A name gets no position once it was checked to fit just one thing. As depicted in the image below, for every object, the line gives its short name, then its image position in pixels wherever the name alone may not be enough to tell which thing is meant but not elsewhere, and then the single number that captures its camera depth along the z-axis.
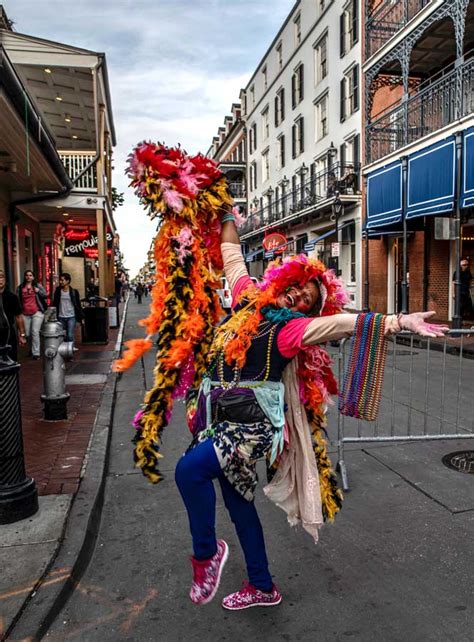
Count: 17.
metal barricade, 4.82
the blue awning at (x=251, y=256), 39.38
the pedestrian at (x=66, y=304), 10.70
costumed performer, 2.39
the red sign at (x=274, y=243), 27.53
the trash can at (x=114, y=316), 17.38
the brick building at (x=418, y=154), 13.82
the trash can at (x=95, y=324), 13.05
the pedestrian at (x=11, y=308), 8.02
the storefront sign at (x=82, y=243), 21.23
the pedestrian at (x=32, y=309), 10.70
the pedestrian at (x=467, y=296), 15.57
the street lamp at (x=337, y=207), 19.47
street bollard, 3.46
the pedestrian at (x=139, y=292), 41.98
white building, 23.77
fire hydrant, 6.05
